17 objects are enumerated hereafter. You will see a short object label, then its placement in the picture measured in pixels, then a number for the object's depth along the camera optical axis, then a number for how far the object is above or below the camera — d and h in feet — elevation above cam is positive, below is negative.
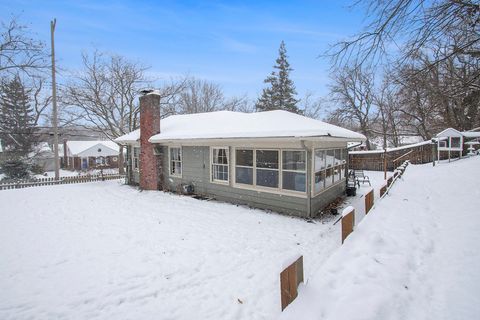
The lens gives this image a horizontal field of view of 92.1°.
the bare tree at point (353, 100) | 88.02 +20.18
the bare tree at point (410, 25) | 12.98 +7.47
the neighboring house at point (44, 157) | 88.53 -0.01
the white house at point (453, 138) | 49.29 +2.79
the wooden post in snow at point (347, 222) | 12.88 -3.94
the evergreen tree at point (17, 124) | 87.76 +13.42
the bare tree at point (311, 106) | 115.85 +23.63
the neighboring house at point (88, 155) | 112.47 +0.61
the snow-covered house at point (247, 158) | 24.94 -0.66
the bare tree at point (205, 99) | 102.71 +25.55
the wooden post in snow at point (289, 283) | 8.25 -4.68
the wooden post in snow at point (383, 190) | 21.88 -3.64
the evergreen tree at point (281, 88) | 99.04 +28.08
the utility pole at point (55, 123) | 50.06 +7.35
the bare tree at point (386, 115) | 83.46 +13.67
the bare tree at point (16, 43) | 35.94 +18.16
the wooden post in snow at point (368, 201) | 16.94 -3.69
